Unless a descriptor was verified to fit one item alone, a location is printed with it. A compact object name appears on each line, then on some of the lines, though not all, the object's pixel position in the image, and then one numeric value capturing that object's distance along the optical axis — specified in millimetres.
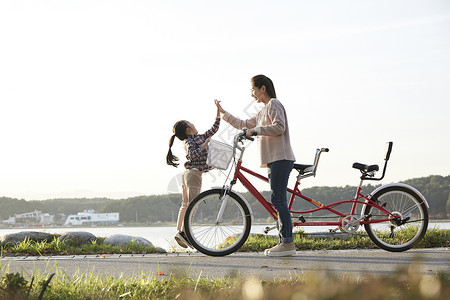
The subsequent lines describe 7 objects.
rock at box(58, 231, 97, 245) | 8078
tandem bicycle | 5953
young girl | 6930
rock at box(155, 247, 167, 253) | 7383
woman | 5785
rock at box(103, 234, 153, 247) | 8086
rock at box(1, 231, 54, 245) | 8133
